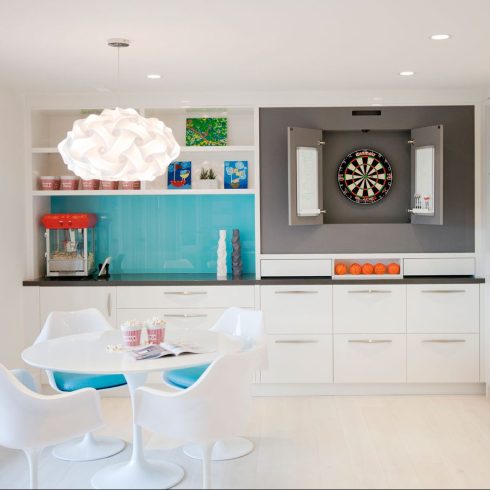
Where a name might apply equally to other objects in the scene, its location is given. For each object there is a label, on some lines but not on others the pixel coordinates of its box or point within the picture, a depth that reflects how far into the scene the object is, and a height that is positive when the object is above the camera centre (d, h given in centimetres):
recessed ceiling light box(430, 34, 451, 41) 399 +92
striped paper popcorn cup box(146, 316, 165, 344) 391 -62
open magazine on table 361 -68
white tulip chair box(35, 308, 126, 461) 419 -94
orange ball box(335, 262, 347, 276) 566 -45
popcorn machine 578 -24
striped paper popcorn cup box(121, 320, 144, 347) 382 -61
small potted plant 582 +25
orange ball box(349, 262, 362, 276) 564 -44
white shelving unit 574 +46
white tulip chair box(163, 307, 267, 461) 421 -89
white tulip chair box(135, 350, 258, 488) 326 -85
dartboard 588 +27
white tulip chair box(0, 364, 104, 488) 315 -86
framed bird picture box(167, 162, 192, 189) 592 +29
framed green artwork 593 +64
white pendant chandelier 351 +31
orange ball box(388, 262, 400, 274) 567 -45
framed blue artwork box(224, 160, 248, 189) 590 +29
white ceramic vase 584 -37
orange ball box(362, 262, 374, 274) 566 -44
